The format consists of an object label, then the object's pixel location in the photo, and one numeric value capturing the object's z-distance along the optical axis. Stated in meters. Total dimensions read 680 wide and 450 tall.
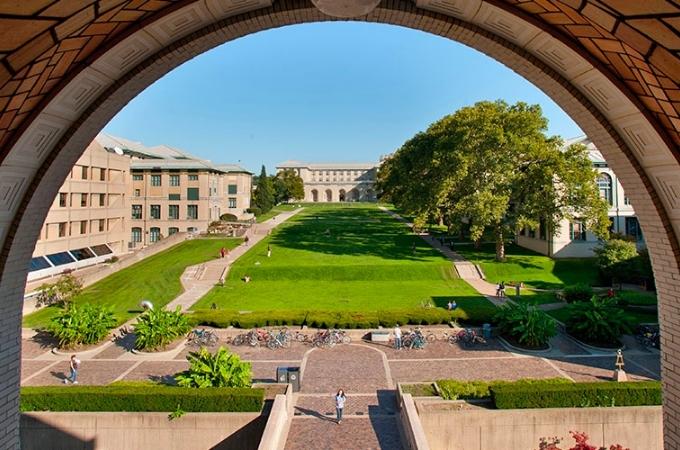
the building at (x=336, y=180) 179.88
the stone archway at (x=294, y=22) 4.73
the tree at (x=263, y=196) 91.25
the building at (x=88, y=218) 38.00
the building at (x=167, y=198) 59.84
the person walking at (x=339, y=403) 14.14
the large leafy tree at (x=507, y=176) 36.50
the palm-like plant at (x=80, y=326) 21.36
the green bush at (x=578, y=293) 28.33
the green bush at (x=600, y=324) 21.08
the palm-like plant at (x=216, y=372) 15.32
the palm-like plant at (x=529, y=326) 20.89
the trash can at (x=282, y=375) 16.44
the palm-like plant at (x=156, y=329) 20.80
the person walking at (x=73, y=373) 17.39
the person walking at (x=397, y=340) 21.56
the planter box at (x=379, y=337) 22.45
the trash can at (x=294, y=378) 16.42
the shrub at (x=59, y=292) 29.58
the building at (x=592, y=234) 41.44
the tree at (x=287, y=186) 123.44
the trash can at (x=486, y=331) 22.58
